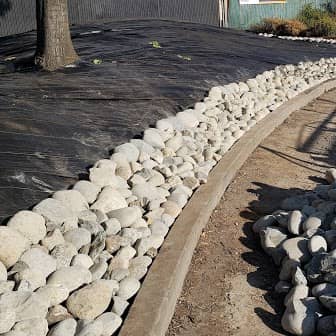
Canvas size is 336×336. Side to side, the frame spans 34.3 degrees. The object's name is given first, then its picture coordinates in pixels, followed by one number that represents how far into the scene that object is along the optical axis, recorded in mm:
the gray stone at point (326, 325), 2691
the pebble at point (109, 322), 2555
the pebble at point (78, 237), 3133
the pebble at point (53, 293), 2631
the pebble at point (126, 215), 3482
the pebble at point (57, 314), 2568
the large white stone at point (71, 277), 2785
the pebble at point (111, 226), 3352
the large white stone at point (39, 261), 2829
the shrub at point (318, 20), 18812
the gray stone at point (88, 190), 3594
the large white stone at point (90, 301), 2645
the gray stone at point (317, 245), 3250
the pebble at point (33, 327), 2406
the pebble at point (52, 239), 3037
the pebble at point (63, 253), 2957
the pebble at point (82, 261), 2979
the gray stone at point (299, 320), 2740
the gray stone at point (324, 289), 2865
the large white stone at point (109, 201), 3564
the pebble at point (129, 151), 4238
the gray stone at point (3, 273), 2678
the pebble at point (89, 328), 2457
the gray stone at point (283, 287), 3105
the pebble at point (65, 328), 2463
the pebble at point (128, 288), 2848
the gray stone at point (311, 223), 3527
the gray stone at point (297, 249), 3281
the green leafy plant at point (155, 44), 8139
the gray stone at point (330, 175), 4629
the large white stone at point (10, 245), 2818
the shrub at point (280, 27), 18328
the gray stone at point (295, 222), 3566
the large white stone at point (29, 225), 3026
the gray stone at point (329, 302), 2754
